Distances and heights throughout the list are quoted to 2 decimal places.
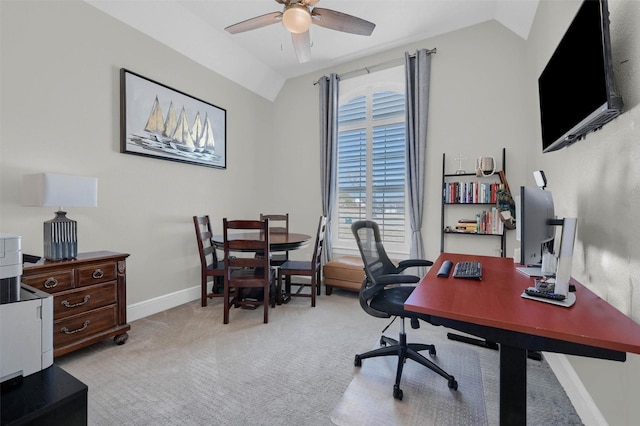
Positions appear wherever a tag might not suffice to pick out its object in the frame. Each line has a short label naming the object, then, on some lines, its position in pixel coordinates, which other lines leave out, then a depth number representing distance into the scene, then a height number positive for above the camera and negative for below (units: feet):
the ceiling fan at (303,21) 7.19 +5.28
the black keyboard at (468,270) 5.19 -1.16
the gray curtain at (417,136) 12.14 +3.28
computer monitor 4.54 -0.20
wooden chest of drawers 6.56 -2.16
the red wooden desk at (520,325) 2.92 -1.26
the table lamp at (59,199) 6.55 +0.28
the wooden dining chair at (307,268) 10.96 -2.23
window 13.24 +2.62
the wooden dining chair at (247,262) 9.12 -1.70
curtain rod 12.17 +6.92
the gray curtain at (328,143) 14.19 +3.44
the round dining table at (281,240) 9.77 -1.07
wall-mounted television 3.98 +2.27
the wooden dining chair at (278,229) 11.83 -0.91
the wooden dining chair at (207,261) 10.54 -2.02
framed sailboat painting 9.44 +3.31
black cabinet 2.99 -2.13
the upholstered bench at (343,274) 11.93 -2.71
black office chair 5.98 -1.99
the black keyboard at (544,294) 3.87 -1.15
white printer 3.41 -1.44
